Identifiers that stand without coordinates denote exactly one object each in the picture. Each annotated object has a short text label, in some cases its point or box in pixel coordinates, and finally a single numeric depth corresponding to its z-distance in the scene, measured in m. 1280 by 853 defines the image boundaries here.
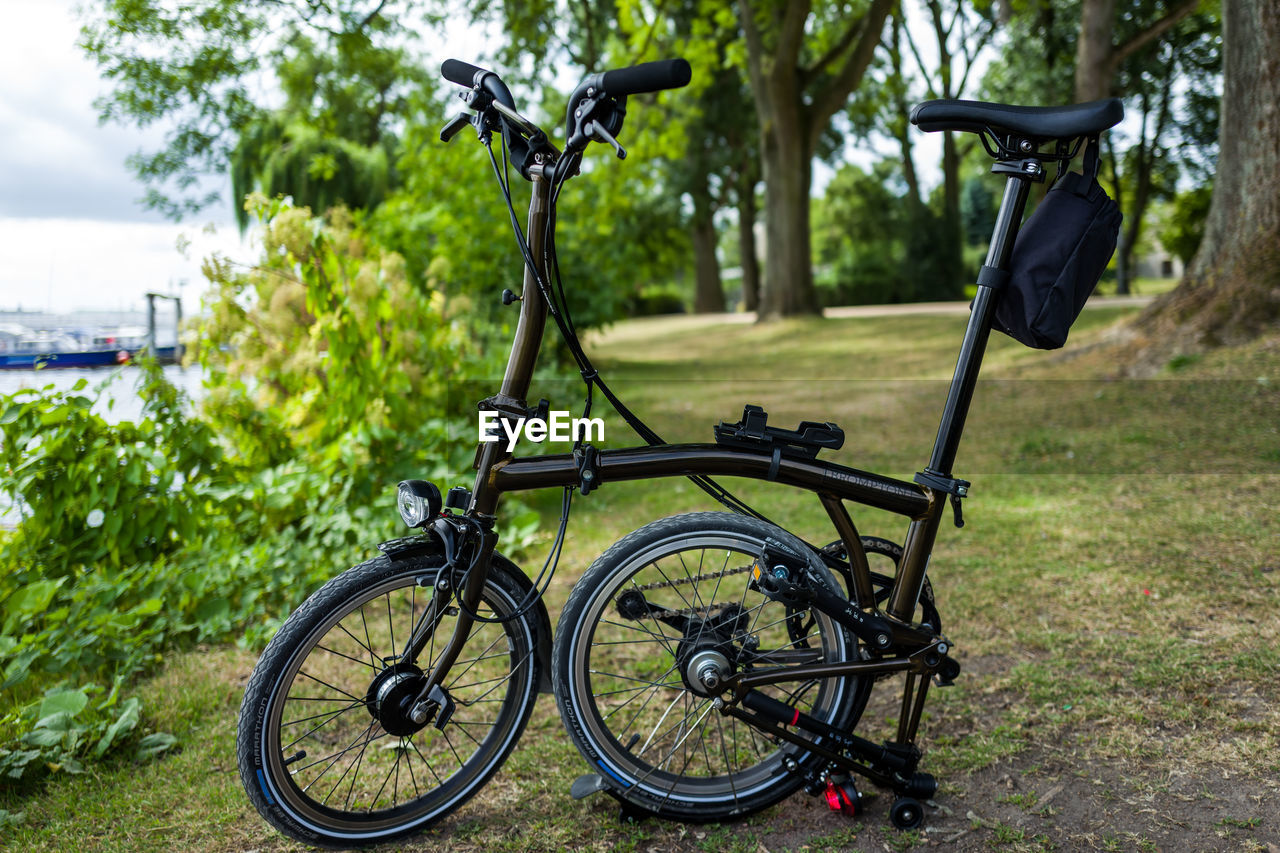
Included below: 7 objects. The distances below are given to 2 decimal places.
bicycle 2.10
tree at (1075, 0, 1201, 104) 11.26
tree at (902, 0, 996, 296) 23.45
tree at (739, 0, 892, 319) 14.00
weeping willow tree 11.62
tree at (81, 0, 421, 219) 9.72
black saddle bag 2.02
